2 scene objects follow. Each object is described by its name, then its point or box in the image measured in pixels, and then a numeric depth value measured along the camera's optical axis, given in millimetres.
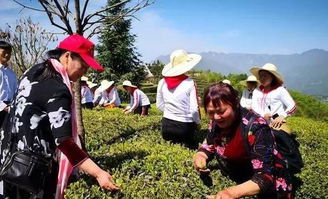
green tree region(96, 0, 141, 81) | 34531
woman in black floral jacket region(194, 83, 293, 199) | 2641
